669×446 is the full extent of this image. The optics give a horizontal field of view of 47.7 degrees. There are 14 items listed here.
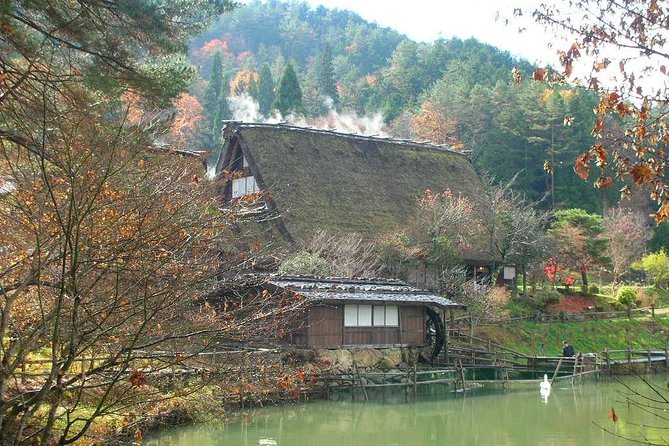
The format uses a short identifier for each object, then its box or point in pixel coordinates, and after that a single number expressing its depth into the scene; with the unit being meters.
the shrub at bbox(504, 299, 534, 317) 30.30
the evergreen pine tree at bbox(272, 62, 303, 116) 51.41
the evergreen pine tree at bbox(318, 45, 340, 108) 62.44
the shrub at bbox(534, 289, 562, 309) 31.86
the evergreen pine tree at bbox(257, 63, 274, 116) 59.66
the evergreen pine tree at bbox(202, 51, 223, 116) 55.84
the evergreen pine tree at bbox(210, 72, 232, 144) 51.62
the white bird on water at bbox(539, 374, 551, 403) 21.38
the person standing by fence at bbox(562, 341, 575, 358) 24.96
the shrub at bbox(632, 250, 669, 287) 36.31
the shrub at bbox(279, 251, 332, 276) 23.06
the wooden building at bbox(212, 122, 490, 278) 28.33
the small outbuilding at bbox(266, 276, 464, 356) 20.14
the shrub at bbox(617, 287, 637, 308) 33.50
